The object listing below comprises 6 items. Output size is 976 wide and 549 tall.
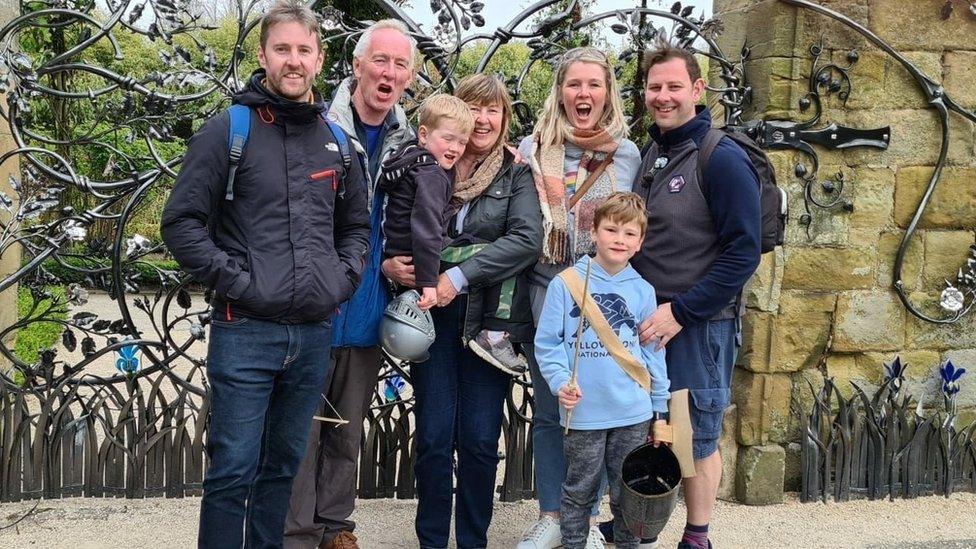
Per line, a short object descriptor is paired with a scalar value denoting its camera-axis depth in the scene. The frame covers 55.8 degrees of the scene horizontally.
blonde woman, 3.24
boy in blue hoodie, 3.06
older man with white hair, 3.08
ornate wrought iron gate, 3.94
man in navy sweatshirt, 3.09
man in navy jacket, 2.60
